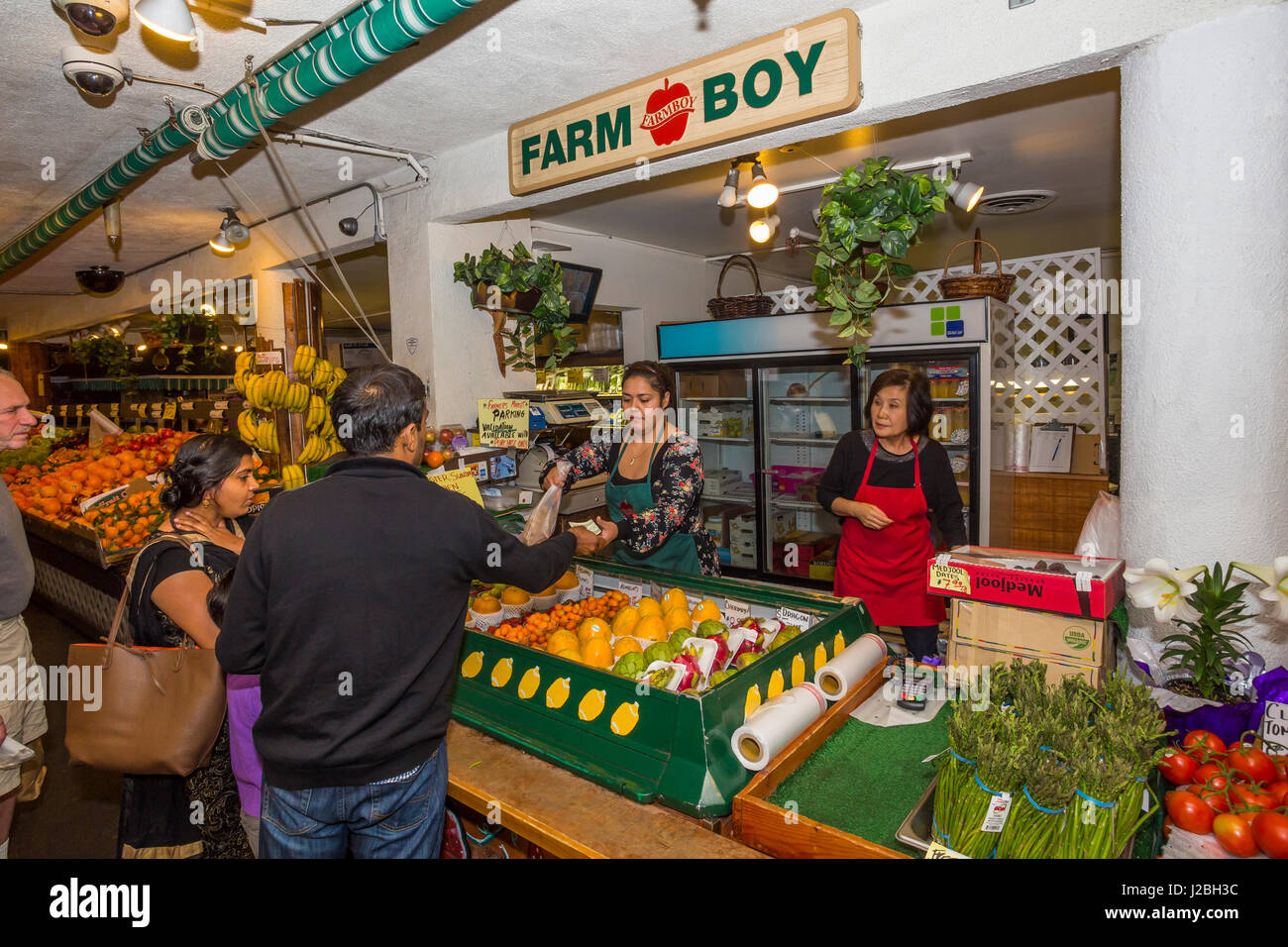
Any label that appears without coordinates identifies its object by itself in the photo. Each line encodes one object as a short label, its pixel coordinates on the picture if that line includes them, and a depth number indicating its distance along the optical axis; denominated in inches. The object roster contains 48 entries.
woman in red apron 130.2
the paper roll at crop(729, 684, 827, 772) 70.2
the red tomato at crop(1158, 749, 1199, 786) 64.7
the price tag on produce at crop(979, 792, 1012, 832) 56.9
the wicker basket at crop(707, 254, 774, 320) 231.5
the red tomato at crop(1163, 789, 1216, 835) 59.0
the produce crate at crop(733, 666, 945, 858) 60.1
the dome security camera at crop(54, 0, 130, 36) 83.8
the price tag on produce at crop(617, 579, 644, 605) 110.9
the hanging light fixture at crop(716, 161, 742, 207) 155.9
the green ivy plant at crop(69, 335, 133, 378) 347.9
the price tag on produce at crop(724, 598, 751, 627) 100.1
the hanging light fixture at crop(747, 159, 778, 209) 141.9
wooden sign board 103.8
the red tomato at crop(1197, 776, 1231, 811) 60.1
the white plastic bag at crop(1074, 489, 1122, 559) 118.8
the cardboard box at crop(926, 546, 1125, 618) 77.2
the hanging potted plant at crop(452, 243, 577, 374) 171.5
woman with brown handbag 80.8
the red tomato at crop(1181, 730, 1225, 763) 66.3
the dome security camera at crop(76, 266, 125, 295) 269.9
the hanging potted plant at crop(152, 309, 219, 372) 290.4
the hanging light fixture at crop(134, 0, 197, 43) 85.3
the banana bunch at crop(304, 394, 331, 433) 184.1
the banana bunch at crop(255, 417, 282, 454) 198.5
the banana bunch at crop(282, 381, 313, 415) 180.5
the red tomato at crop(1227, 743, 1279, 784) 62.7
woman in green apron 116.3
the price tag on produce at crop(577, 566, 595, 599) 116.0
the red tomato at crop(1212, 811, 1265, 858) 55.7
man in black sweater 61.2
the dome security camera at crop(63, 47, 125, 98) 108.2
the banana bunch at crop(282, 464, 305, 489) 184.2
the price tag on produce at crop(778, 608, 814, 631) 94.5
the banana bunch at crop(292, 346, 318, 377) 183.5
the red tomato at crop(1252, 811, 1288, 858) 53.4
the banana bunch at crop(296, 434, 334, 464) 179.9
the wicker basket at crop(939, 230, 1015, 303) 188.9
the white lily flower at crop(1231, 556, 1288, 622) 69.7
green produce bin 69.7
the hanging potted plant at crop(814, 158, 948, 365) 116.4
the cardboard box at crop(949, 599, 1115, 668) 79.1
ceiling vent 203.9
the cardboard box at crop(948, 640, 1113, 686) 79.0
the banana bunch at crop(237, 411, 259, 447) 198.2
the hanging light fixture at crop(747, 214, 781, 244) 165.2
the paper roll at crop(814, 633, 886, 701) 83.2
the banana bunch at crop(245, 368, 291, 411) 175.0
